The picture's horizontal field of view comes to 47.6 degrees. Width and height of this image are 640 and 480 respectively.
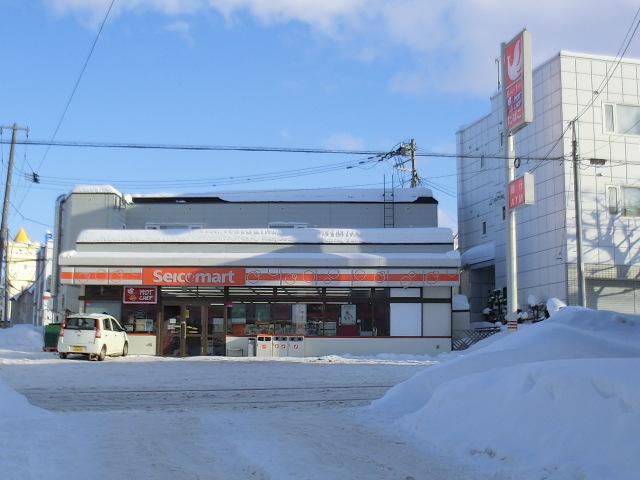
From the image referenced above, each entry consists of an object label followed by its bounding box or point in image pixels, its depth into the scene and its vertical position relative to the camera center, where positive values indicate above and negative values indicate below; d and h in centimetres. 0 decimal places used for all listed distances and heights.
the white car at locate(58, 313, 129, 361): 2620 -102
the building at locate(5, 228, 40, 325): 9294 +534
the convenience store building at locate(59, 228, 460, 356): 3142 +53
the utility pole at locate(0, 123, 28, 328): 3722 +524
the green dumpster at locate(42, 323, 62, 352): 3047 -123
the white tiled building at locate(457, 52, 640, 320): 3200 +591
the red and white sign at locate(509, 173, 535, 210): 2595 +437
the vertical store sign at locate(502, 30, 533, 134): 2678 +868
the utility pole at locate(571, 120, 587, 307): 2889 +358
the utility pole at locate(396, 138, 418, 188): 4781 +925
